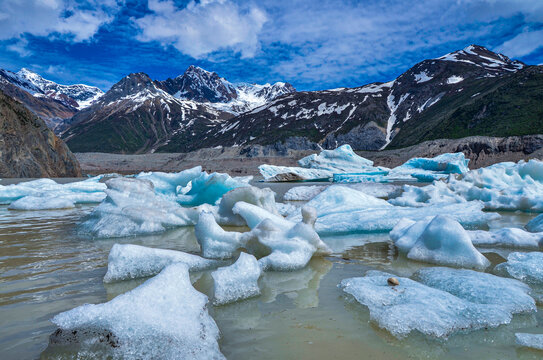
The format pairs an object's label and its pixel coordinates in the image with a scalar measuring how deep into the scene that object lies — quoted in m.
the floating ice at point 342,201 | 6.75
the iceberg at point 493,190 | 8.03
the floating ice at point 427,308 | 1.95
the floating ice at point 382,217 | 5.43
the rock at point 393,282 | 2.61
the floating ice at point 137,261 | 2.99
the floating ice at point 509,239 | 4.10
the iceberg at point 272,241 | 3.38
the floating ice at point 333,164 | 32.88
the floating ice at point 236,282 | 2.48
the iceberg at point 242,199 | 6.15
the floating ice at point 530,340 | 1.73
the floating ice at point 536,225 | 4.89
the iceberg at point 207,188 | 9.16
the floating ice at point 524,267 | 2.86
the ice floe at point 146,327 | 1.68
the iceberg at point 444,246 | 3.37
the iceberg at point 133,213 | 5.38
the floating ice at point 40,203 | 9.09
